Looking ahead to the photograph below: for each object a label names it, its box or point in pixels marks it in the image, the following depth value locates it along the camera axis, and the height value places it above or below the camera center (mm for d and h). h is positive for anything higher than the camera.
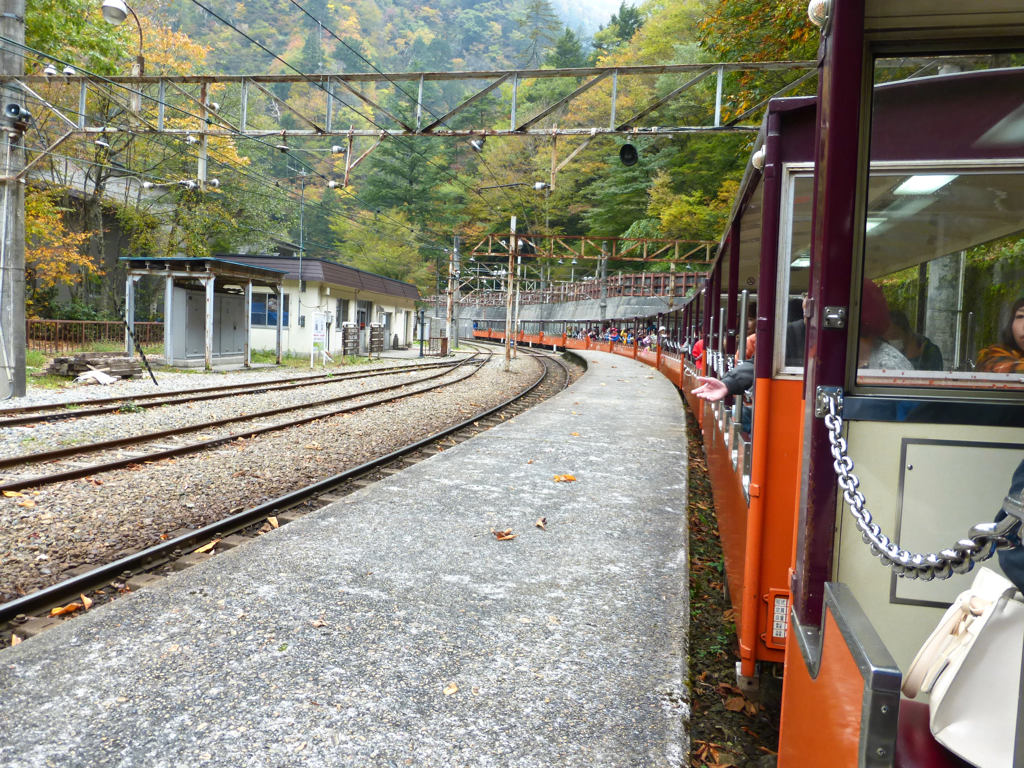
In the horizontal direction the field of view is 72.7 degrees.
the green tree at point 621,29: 62875 +29998
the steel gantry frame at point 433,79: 10633 +4204
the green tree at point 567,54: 62156 +26678
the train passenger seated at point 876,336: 2141 +63
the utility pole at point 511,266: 24422 +2782
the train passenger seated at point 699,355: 10262 -69
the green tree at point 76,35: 19891 +8943
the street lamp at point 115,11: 9828 +4532
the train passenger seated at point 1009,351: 2309 +32
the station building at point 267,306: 21312 +1239
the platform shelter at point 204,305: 20797 +926
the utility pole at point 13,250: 12156 +1376
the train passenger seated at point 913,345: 2279 +44
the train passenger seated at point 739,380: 3762 -157
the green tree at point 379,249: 46531 +6098
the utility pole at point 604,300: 40844 +2860
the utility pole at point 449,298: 35153 +2390
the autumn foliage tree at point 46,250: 22505 +2749
